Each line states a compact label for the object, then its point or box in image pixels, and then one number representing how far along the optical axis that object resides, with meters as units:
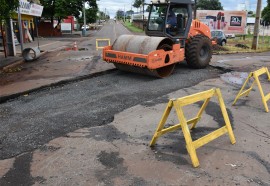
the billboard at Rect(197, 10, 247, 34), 36.47
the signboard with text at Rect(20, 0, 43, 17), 21.57
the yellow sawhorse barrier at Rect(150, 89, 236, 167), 4.50
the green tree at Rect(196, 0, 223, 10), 74.50
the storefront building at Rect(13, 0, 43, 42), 22.04
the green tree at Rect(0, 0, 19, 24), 9.50
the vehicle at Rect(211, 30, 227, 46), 23.95
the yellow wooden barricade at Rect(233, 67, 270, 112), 7.11
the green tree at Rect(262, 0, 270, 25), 52.20
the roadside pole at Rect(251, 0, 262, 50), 20.77
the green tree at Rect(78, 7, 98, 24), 49.76
